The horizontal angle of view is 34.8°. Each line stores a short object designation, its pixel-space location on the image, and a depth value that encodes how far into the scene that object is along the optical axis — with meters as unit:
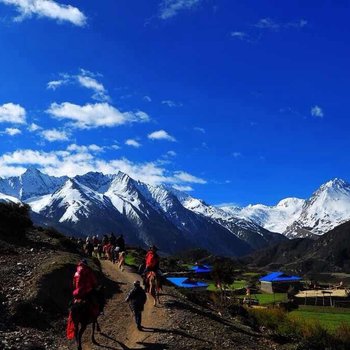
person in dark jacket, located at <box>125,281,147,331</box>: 19.92
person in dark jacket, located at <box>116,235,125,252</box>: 37.40
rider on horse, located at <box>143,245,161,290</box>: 24.94
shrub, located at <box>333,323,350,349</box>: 27.33
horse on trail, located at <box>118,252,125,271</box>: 36.97
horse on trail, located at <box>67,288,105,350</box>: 17.08
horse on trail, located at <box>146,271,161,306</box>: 24.45
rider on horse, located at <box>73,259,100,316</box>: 17.33
